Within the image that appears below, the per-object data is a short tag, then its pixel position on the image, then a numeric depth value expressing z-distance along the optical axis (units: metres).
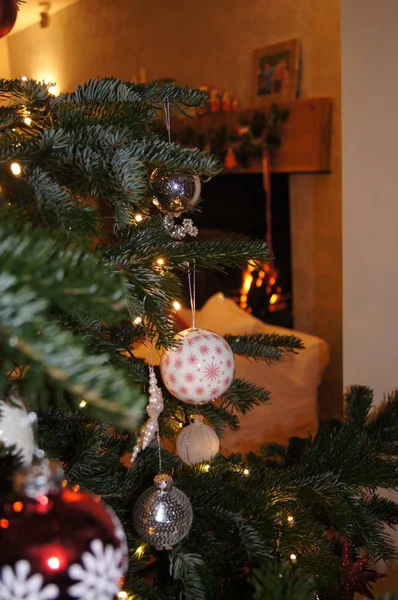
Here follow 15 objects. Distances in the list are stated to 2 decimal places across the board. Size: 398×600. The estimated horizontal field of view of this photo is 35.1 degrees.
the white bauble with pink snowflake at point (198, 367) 0.71
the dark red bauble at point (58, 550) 0.31
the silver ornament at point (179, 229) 0.74
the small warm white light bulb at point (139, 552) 0.57
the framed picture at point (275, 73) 2.85
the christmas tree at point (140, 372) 0.29
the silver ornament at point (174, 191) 0.69
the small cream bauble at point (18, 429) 0.39
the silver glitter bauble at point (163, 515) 0.55
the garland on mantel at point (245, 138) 2.87
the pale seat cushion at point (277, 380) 2.20
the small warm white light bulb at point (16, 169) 0.46
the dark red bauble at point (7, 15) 0.55
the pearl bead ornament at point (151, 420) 0.61
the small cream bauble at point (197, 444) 0.75
